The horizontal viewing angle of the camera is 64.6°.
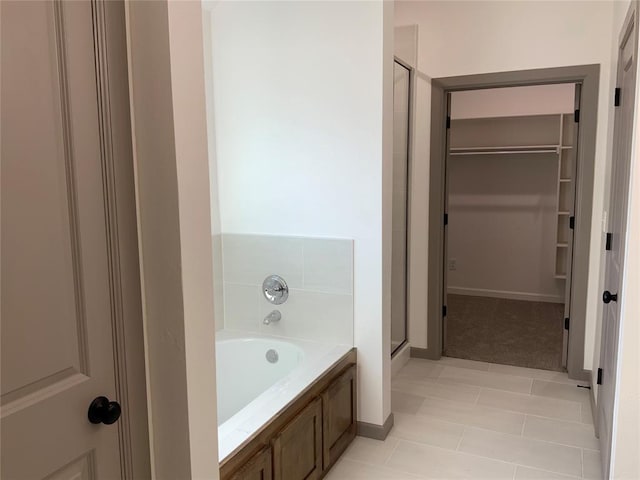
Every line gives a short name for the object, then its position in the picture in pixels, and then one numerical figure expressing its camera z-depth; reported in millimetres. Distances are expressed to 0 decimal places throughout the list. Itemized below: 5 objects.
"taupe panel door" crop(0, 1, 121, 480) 1046
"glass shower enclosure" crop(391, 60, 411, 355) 3639
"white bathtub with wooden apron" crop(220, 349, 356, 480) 1907
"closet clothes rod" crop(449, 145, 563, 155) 5301
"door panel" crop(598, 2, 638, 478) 2086
